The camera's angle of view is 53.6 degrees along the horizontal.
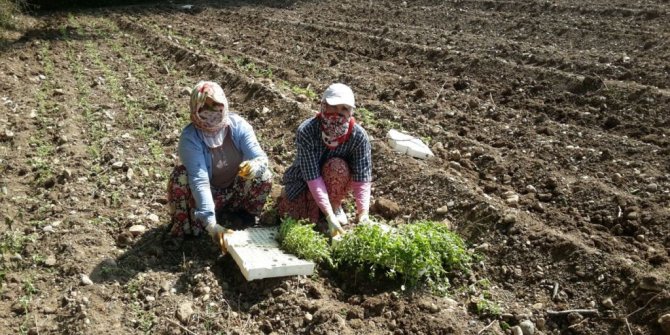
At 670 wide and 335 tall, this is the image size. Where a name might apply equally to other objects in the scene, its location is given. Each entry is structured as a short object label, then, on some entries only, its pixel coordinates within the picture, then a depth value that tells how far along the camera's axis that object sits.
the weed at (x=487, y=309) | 4.12
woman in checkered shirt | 4.45
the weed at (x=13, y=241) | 4.55
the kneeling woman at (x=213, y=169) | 4.25
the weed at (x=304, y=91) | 7.95
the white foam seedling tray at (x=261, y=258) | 4.06
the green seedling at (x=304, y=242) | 4.25
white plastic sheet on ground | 6.11
